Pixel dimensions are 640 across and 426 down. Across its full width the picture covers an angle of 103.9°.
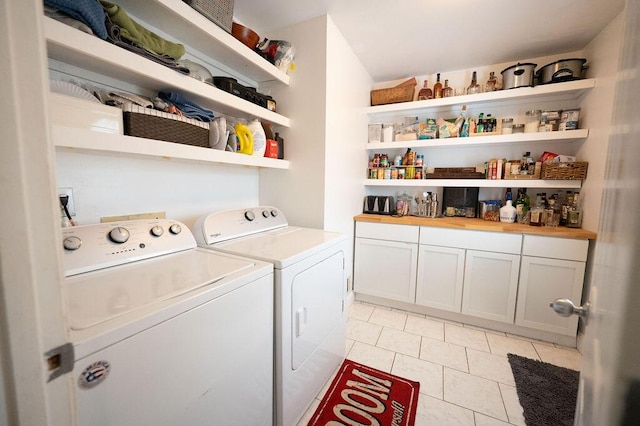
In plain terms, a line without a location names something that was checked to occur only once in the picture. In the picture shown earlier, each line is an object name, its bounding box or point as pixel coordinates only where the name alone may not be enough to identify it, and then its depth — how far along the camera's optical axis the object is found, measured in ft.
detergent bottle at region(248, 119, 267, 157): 5.64
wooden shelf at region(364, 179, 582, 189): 6.98
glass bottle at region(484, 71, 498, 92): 7.86
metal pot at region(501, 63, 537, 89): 7.20
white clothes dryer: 3.80
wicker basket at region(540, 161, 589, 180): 6.63
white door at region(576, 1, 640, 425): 1.43
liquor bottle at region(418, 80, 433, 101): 8.73
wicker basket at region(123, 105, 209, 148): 3.62
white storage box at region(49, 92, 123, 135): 2.97
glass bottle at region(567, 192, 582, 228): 6.81
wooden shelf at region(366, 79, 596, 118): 6.79
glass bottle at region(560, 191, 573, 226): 7.04
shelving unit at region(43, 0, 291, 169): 3.00
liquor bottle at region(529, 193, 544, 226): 7.09
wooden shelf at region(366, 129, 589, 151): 6.88
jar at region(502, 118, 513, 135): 8.02
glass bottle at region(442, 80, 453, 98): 8.34
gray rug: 4.55
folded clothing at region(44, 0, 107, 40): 2.85
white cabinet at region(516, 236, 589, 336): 6.25
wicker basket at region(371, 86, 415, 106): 8.66
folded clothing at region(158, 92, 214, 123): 4.41
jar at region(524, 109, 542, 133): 7.52
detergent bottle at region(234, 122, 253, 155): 5.38
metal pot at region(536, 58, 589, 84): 6.73
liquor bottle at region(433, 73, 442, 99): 8.46
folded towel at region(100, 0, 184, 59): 3.41
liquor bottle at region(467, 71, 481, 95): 8.07
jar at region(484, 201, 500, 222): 7.92
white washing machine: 2.00
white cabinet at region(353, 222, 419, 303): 8.00
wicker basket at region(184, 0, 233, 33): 4.20
